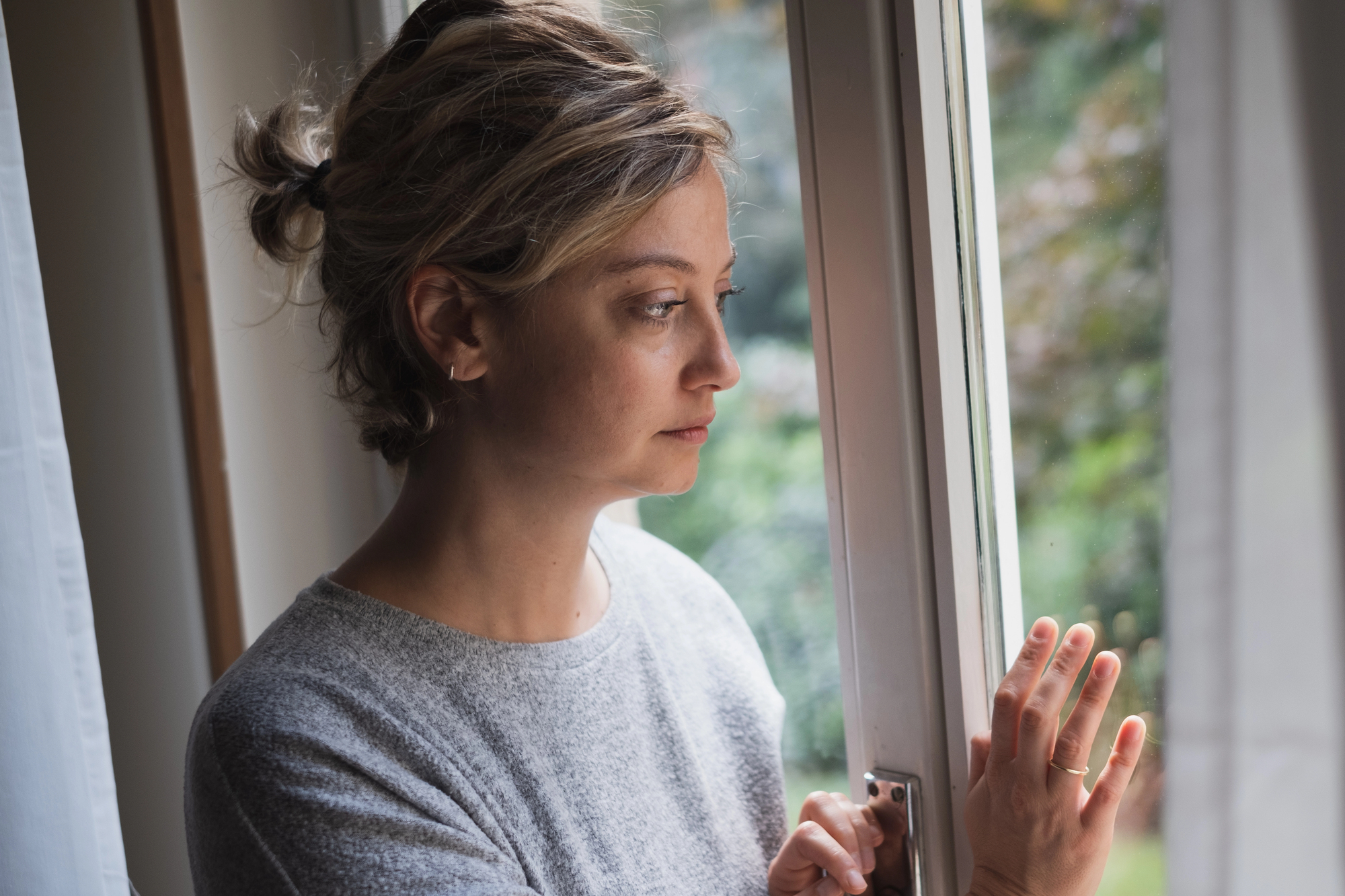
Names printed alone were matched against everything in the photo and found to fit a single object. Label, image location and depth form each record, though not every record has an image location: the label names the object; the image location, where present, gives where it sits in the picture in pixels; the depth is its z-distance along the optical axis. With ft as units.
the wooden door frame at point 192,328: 4.06
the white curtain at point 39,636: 2.47
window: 2.25
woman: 2.35
